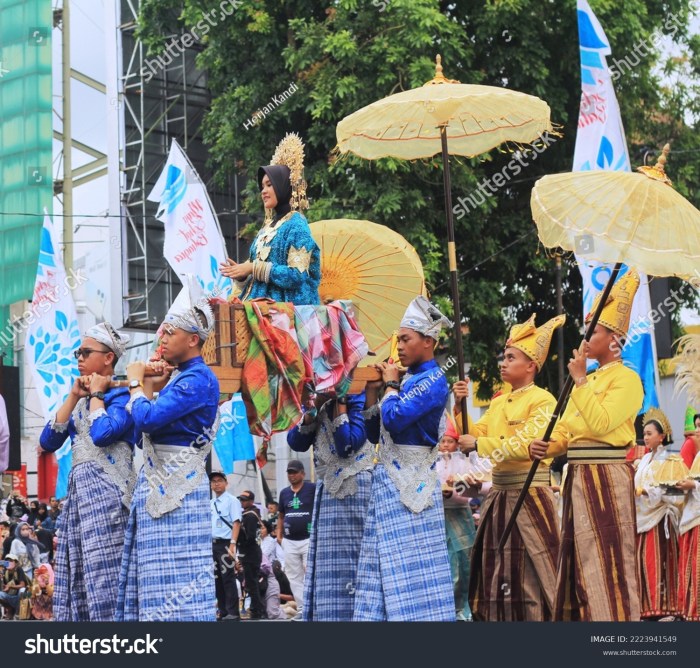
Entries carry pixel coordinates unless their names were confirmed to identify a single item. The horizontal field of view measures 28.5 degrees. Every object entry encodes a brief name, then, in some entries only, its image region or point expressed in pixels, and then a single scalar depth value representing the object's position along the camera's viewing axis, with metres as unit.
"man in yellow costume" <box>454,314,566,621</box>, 8.21
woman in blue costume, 7.75
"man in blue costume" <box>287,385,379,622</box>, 7.71
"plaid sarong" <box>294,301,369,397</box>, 7.46
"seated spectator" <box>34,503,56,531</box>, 19.16
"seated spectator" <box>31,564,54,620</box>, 14.55
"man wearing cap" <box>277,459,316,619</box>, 13.21
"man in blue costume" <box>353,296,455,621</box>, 6.96
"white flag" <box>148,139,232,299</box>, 17.14
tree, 16.34
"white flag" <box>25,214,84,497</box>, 16.94
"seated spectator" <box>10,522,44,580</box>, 16.09
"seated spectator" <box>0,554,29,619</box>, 14.97
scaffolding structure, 23.34
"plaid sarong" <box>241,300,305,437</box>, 7.21
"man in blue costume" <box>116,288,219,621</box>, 6.71
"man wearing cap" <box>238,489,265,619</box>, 13.80
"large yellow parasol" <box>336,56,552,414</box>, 8.38
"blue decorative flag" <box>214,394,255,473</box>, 15.53
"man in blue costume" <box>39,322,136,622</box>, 7.31
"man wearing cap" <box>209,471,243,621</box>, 13.41
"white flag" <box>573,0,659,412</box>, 14.36
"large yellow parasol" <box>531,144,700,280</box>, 6.96
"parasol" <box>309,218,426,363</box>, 8.44
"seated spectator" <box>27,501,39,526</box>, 19.38
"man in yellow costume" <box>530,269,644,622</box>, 7.69
